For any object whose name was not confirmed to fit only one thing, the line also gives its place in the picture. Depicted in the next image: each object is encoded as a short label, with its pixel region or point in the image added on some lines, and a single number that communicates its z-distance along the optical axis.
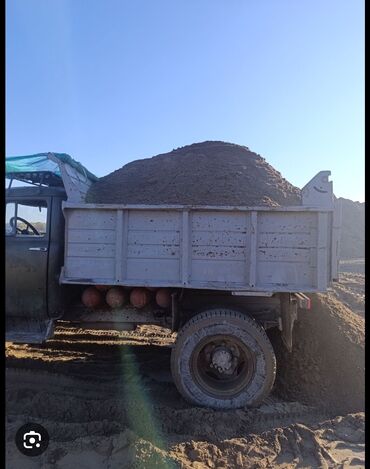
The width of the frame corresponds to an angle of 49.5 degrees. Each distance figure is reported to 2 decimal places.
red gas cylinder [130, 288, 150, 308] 4.54
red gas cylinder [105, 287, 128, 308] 4.59
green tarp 5.12
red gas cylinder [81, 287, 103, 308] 4.64
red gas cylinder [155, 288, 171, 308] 4.58
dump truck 4.30
